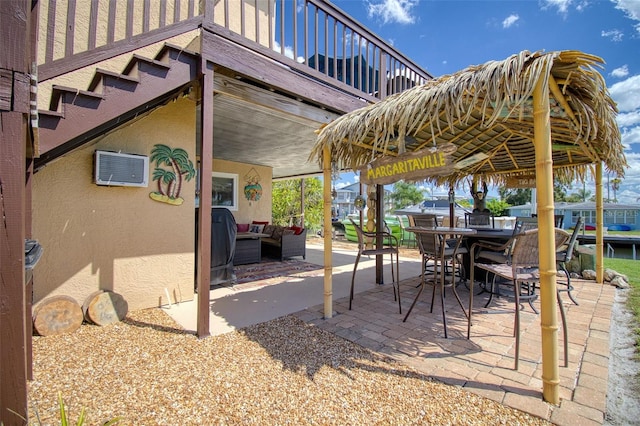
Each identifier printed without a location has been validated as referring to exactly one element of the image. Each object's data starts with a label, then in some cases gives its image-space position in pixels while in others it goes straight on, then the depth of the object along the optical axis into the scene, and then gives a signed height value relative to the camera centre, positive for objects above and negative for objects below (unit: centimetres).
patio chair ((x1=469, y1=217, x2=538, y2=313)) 289 -45
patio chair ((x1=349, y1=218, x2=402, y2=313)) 364 -46
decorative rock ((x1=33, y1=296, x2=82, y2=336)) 286 -101
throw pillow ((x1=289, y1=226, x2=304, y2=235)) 751 -38
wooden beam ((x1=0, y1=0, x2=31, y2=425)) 128 +2
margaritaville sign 254 +49
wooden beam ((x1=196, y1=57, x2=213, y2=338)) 293 +17
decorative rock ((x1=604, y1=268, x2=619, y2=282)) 484 -101
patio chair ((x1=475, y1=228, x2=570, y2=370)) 231 -34
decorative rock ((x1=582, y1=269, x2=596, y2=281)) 507 -105
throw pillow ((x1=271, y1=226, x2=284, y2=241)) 736 -45
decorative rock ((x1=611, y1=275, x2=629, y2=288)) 457 -107
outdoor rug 525 -117
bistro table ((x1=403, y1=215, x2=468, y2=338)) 305 -35
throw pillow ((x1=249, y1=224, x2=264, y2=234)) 805 -35
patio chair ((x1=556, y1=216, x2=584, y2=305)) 359 -49
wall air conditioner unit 332 +56
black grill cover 475 -49
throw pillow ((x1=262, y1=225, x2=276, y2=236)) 777 -37
